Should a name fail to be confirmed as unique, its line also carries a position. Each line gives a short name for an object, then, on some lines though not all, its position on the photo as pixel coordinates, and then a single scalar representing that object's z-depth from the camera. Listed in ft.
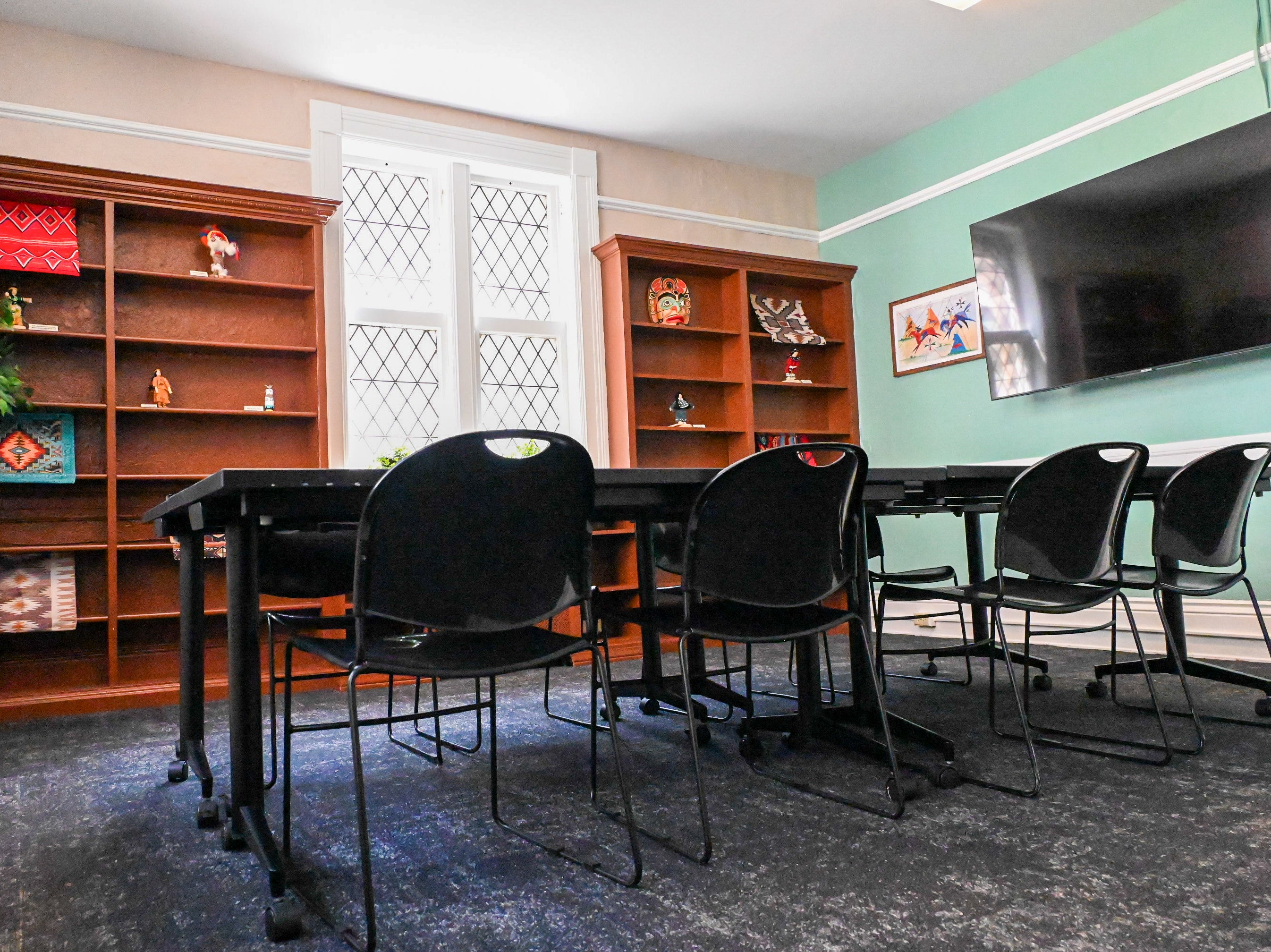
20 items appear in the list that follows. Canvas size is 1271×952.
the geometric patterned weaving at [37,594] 11.59
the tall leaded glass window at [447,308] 15.28
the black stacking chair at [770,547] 5.82
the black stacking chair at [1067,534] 6.93
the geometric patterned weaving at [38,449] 11.75
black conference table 5.07
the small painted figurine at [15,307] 11.76
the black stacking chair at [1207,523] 8.11
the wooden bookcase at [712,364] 16.48
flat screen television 12.34
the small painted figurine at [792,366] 18.54
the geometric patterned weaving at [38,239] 11.81
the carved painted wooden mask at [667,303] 17.26
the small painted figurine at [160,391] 12.84
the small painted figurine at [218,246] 13.33
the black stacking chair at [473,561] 4.64
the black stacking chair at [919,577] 10.50
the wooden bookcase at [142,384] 12.08
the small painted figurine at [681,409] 17.07
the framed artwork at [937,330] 16.61
